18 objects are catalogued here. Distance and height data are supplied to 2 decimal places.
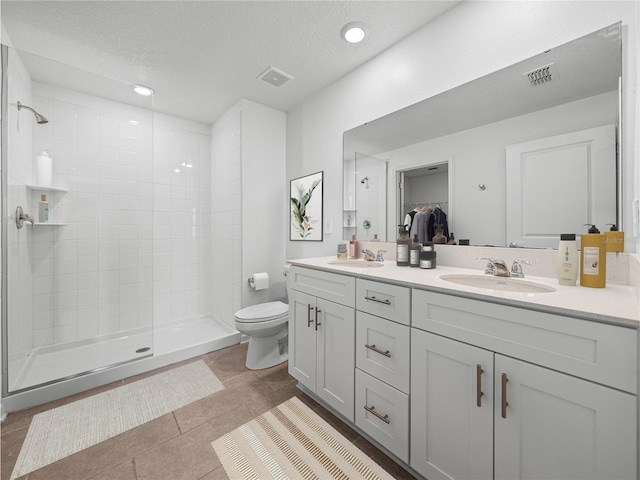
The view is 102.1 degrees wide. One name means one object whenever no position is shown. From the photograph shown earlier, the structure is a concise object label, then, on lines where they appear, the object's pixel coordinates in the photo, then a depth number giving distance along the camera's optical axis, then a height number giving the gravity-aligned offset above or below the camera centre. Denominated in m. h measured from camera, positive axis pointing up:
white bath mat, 1.34 -1.09
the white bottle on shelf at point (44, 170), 2.13 +0.57
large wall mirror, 1.12 +0.47
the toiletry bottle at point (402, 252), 1.64 -0.09
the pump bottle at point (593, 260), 1.00 -0.08
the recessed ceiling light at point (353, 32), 1.68 +1.38
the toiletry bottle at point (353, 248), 2.12 -0.08
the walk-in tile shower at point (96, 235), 1.84 +0.03
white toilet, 2.07 -0.76
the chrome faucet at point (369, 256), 1.92 -0.13
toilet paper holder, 2.60 -0.43
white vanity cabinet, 0.69 -0.49
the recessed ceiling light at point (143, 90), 2.38 +1.40
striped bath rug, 1.20 -1.09
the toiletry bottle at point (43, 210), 2.16 +0.24
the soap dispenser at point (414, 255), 1.58 -0.10
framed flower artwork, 2.46 +0.31
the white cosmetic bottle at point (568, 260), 1.06 -0.09
